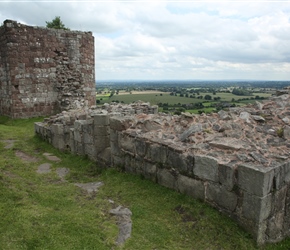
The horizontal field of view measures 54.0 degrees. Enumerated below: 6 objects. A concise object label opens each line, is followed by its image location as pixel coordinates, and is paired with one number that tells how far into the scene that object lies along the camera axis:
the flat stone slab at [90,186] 6.20
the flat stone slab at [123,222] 4.40
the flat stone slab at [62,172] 7.22
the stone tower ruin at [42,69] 14.55
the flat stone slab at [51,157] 8.72
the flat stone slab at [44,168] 7.51
